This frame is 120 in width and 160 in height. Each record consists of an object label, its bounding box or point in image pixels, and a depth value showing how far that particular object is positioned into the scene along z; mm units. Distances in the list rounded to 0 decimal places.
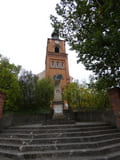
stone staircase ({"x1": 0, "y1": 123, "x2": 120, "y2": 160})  2908
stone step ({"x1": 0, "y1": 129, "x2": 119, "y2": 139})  3969
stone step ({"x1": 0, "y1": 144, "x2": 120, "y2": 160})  2898
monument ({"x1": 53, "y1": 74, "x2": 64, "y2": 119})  6989
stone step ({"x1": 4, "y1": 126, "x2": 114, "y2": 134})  4383
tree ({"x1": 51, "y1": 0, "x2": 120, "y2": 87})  3635
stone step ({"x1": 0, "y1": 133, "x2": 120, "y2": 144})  3588
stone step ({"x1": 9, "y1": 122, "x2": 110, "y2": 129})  4734
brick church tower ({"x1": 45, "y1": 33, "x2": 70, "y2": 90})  20662
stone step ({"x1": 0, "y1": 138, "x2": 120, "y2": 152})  3217
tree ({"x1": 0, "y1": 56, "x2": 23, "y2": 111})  8453
